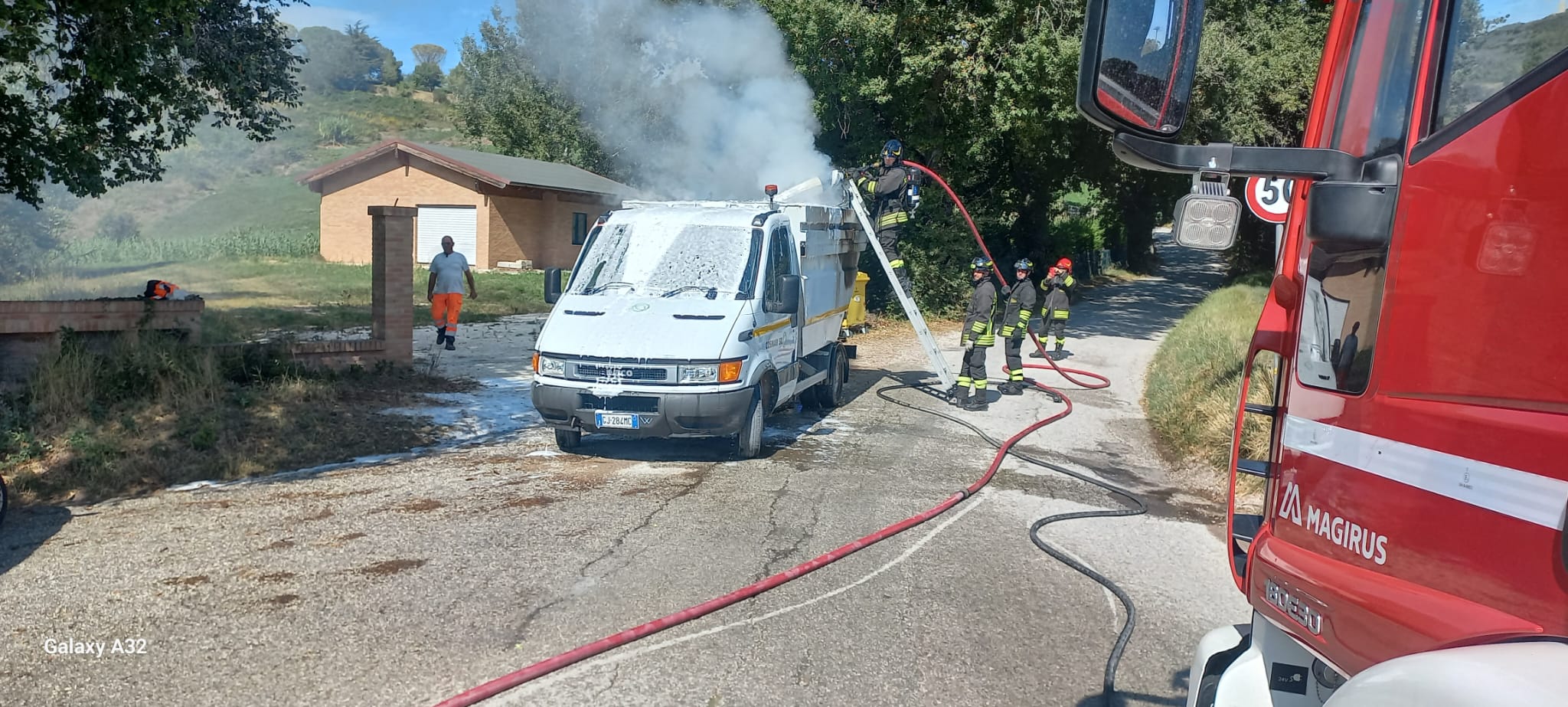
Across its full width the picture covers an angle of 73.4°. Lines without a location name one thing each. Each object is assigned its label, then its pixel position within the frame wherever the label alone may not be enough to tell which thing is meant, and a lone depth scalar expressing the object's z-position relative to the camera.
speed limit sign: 5.76
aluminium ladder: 11.37
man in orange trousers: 14.09
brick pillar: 10.81
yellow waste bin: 12.71
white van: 7.96
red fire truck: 1.76
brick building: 30.78
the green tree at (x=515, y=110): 37.00
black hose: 4.39
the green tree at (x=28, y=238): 18.41
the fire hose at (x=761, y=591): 4.18
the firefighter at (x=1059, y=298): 16.14
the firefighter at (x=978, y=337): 11.34
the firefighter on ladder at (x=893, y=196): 11.62
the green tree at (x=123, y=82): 7.77
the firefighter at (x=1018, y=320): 13.06
